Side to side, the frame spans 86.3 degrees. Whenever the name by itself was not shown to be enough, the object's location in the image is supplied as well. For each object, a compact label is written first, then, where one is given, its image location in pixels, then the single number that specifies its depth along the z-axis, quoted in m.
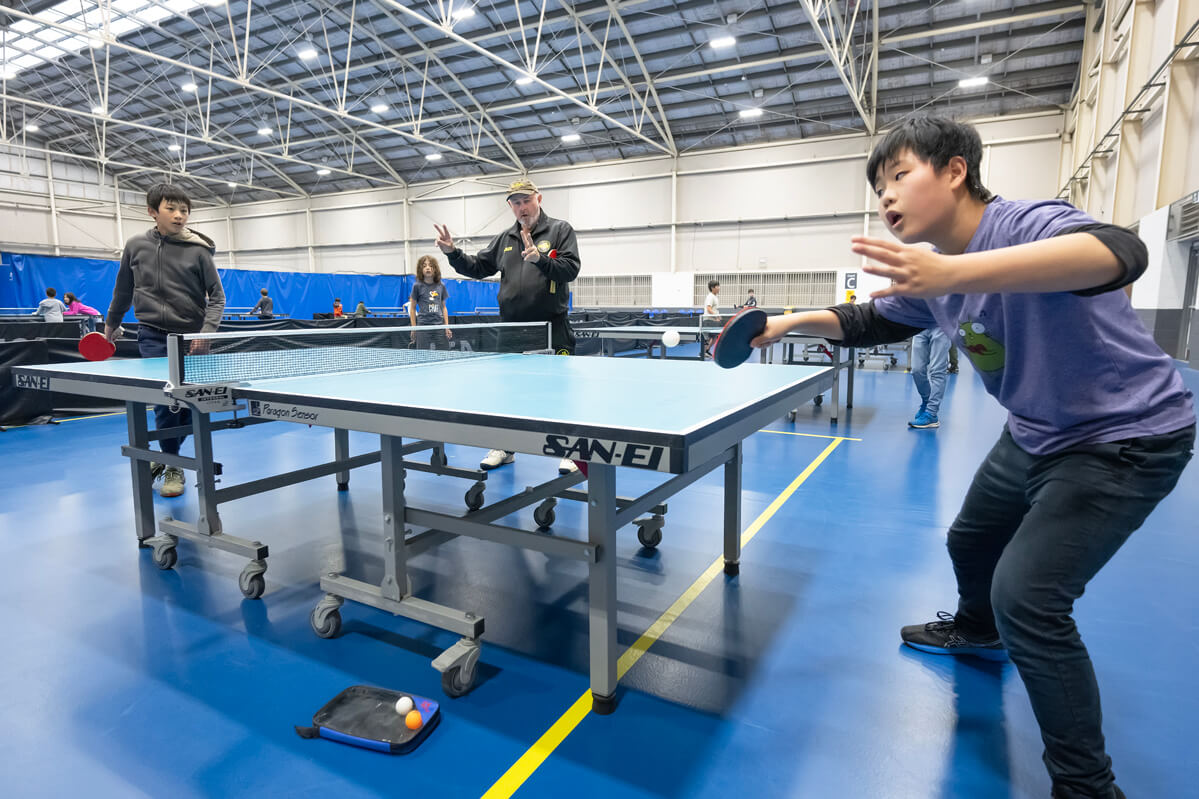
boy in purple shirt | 1.36
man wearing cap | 3.92
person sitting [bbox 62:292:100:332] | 10.84
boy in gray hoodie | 3.90
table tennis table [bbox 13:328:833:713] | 1.55
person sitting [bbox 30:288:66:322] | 10.01
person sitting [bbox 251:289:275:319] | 13.57
